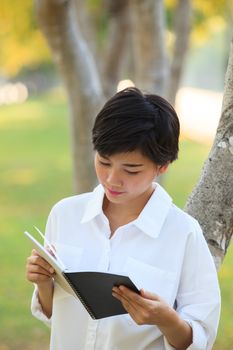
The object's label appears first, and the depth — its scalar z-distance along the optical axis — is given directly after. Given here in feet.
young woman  11.91
